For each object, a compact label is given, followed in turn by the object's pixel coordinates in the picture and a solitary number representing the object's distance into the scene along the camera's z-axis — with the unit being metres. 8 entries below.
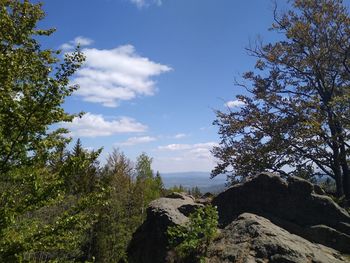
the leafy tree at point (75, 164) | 9.30
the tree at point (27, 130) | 8.22
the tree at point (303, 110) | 20.36
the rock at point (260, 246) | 8.94
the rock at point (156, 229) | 11.12
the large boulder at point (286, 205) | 11.77
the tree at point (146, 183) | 34.17
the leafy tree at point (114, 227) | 26.86
